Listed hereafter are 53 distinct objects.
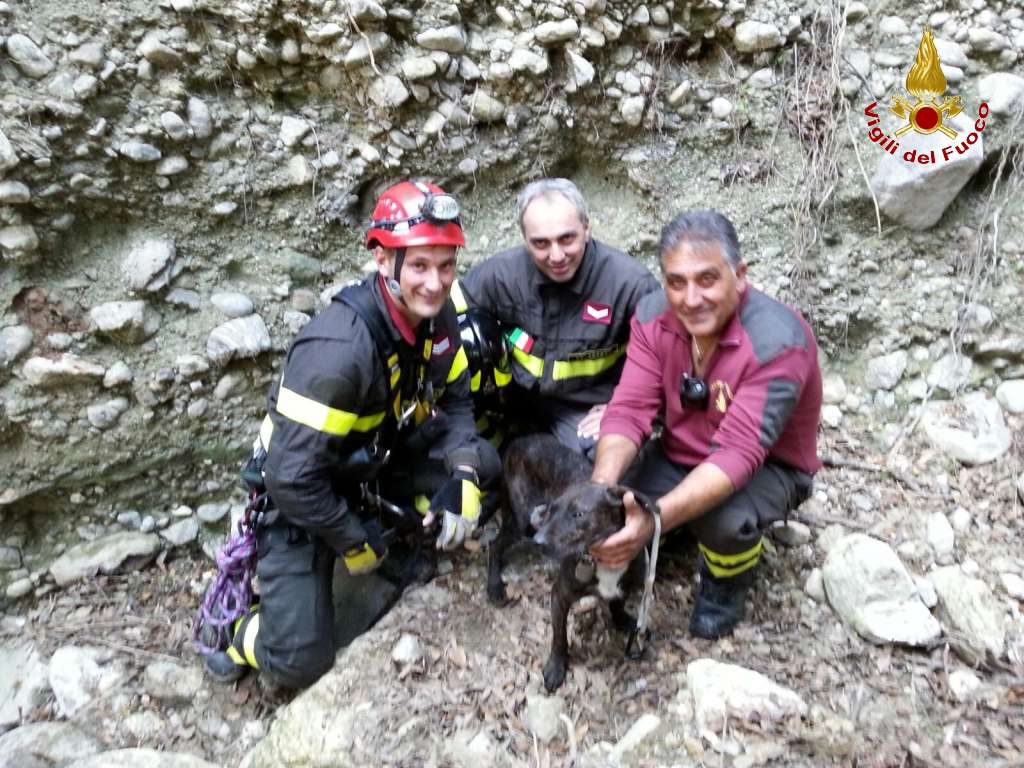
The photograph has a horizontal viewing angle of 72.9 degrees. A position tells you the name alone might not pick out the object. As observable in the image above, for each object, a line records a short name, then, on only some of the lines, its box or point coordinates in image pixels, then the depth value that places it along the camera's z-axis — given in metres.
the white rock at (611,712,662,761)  2.48
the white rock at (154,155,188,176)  3.85
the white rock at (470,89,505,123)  4.23
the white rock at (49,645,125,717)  3.49
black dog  2.45
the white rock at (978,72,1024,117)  4.20
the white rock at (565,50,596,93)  4.24
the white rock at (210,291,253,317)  4.09
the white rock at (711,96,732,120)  4.59
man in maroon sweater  2.64
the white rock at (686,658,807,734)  2.45
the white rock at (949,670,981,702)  2.63
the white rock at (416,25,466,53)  4.00
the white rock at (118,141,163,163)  3.70
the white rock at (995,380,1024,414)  3.94
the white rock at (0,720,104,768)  3.08
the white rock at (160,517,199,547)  4.18
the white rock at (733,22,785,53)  4.49
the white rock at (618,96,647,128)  4.45
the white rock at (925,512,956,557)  3.36
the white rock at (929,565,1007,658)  2.81
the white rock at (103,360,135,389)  3.82
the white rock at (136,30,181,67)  3.67
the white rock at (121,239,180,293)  3.87
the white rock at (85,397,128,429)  3.83
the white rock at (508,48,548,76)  4.15
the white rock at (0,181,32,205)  3.43
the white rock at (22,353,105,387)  3.64
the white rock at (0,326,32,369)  3.59
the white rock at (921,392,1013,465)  3.78
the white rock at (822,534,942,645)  2.90
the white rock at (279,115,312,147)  4.09
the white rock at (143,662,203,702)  3.52
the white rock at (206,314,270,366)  3.98
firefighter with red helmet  2.85
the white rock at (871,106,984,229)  4.16
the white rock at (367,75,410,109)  4.01
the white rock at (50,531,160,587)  3.98
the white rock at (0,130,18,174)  3.38
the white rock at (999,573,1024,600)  3.05
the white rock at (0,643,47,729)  3.51
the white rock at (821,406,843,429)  4.21
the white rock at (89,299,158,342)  3.79
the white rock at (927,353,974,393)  4.13
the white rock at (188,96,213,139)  3.85
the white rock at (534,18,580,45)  4.12
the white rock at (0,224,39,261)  3.54
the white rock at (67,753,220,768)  2.77
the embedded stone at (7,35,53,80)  3.43
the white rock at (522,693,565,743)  2.78
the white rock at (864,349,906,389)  4.26
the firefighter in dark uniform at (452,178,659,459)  3.49
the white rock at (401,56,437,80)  4.03
